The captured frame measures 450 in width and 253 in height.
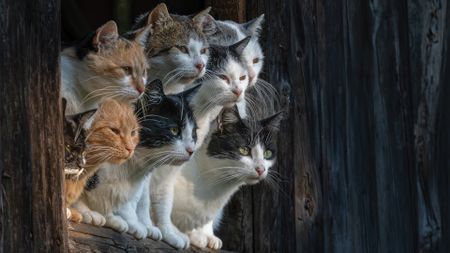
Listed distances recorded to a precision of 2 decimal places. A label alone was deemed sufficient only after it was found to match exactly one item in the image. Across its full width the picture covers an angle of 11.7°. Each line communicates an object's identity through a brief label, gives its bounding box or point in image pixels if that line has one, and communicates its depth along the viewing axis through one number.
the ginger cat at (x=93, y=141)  6.97
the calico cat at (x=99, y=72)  7.55
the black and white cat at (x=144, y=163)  7.57
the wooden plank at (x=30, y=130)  6.17
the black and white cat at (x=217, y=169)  8.66
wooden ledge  6.91
